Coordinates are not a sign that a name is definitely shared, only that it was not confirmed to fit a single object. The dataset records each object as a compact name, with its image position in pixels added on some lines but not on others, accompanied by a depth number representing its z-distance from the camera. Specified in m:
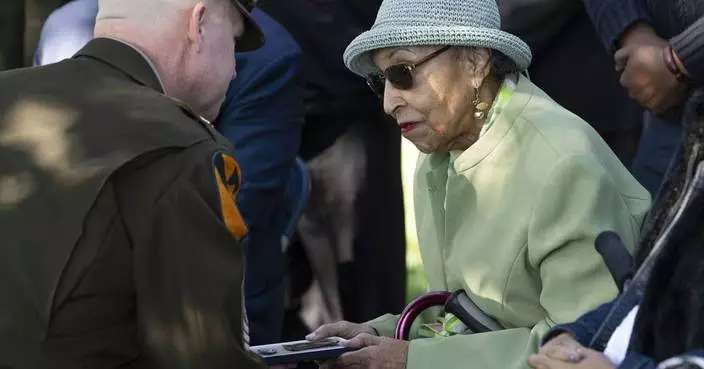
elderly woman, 6.18
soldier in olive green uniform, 4.87
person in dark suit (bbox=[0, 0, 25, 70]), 10.12
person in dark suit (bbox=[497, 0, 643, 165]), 9.05
